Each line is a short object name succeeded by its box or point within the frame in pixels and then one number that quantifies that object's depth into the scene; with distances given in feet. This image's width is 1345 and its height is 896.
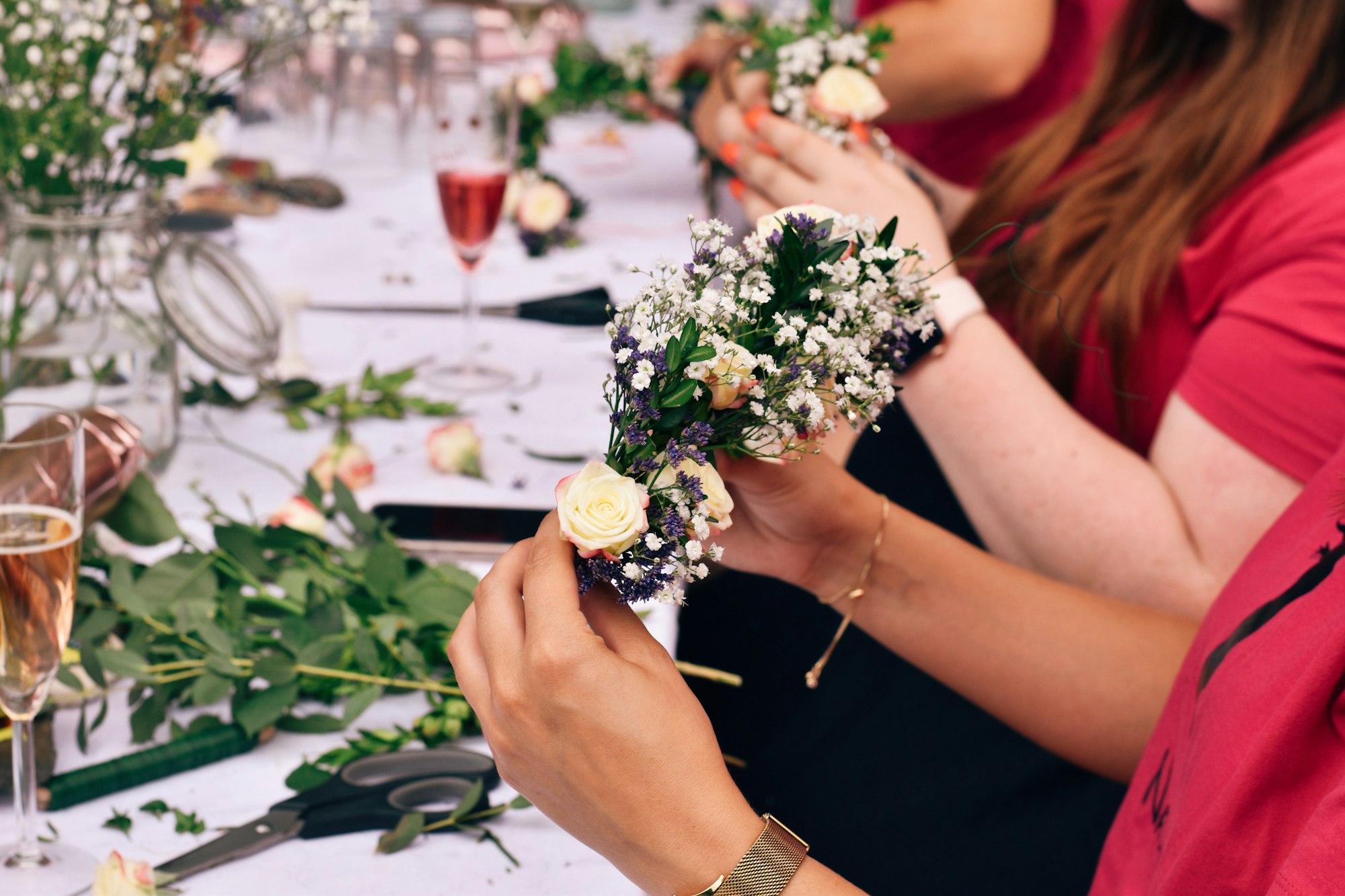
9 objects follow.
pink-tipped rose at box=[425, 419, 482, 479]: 4.25
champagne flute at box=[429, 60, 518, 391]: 5.02
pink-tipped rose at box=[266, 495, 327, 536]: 3.55
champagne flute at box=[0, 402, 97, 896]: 2.34
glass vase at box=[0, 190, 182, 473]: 3.77
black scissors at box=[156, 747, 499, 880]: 2.48
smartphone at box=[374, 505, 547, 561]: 3.60
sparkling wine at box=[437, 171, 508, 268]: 5.05
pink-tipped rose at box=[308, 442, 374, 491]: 4.00
